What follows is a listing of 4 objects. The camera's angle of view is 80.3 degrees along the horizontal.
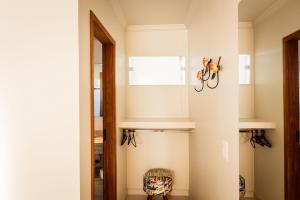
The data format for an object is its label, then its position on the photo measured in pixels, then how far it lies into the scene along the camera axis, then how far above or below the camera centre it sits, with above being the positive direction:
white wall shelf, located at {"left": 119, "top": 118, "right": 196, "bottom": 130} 2.17 -0.30
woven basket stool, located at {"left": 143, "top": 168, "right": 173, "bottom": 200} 2.13 -1.02
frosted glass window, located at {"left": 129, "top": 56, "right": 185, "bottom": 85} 2.66 +0.46
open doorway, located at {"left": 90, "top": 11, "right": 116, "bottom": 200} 1.93 -0.20
